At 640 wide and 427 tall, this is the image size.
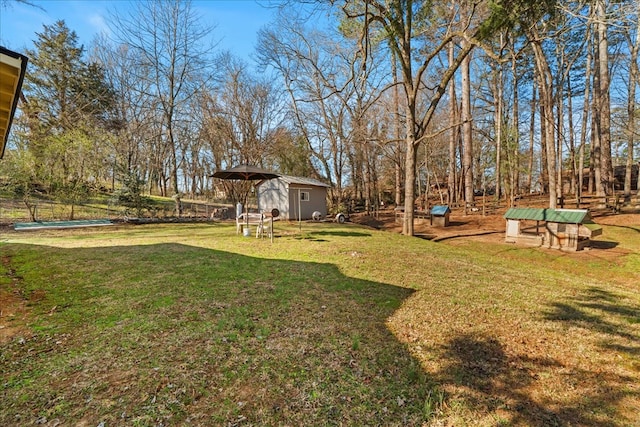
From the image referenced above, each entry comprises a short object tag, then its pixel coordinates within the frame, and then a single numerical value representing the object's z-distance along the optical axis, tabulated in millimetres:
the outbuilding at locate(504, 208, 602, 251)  8828
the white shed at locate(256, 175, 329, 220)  16797
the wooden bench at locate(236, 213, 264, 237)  9620
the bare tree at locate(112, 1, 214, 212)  15922
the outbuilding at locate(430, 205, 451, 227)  13714
